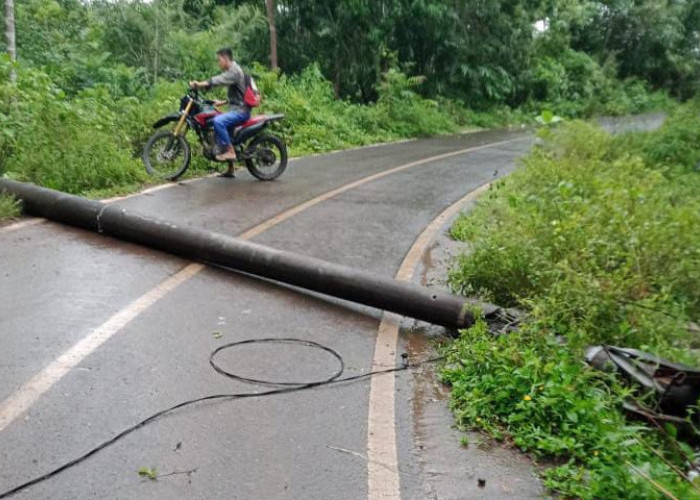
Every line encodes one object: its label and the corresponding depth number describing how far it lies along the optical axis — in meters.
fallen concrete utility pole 6.09
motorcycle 11.47
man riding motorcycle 11.38
